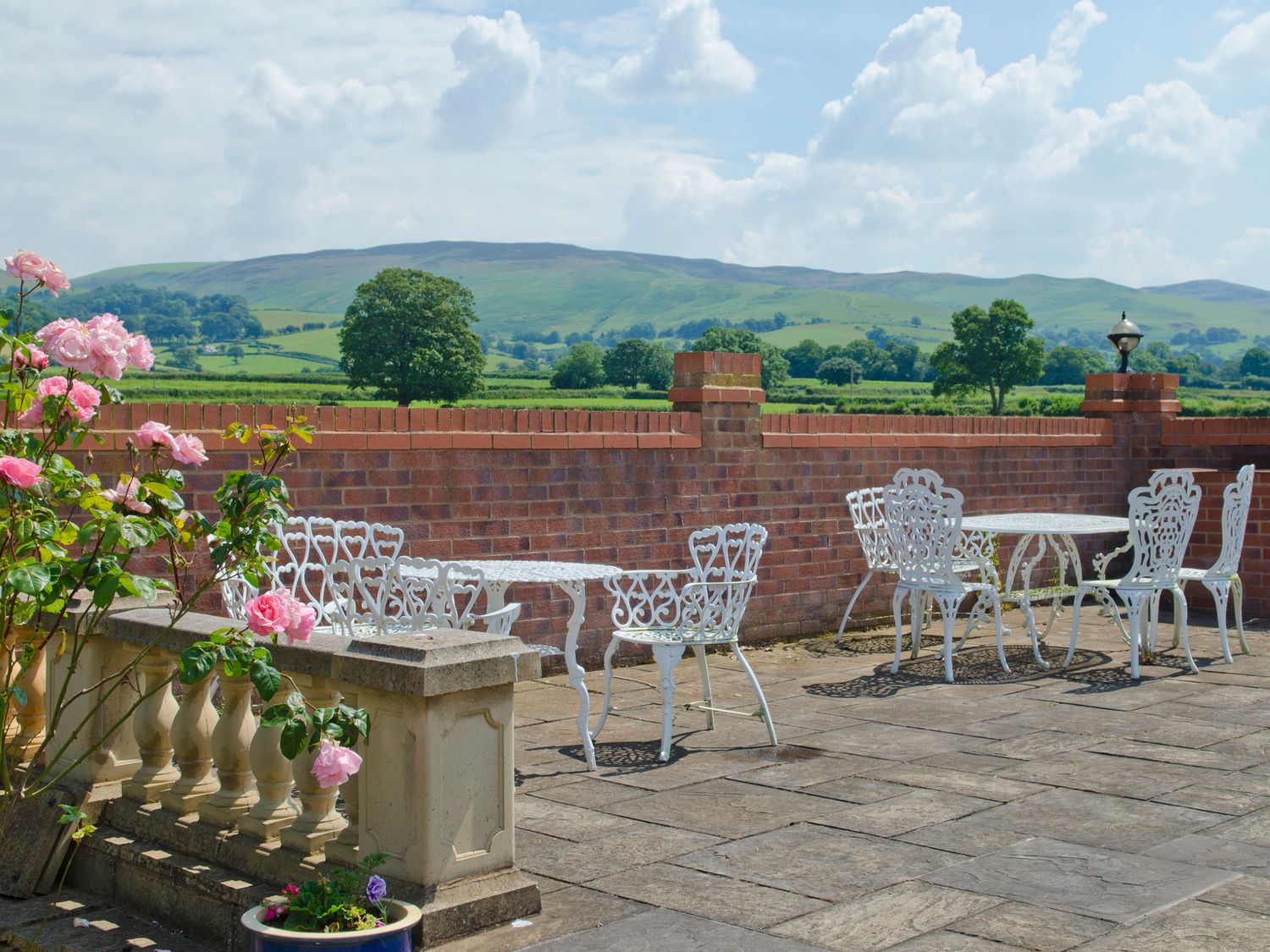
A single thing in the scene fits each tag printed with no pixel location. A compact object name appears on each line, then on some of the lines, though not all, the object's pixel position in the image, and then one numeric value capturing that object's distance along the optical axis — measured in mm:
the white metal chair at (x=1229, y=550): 8047
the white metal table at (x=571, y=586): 5465
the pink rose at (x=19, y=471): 3182
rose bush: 3307
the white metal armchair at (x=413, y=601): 4941
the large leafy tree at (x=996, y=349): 94000
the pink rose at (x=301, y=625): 3293
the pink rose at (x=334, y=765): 3227
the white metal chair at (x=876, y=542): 8484
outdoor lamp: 12109
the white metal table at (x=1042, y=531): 8055
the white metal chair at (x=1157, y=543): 7668
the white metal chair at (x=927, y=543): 7461
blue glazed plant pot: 3139
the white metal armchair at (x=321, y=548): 6277
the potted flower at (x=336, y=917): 3152
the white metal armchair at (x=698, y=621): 5711
